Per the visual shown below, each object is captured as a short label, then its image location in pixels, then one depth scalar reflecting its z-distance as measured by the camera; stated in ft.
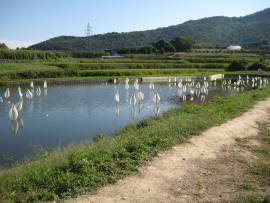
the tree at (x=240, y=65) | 166.71
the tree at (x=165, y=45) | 244.01
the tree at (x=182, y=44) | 250.23
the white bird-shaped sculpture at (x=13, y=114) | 34.75
